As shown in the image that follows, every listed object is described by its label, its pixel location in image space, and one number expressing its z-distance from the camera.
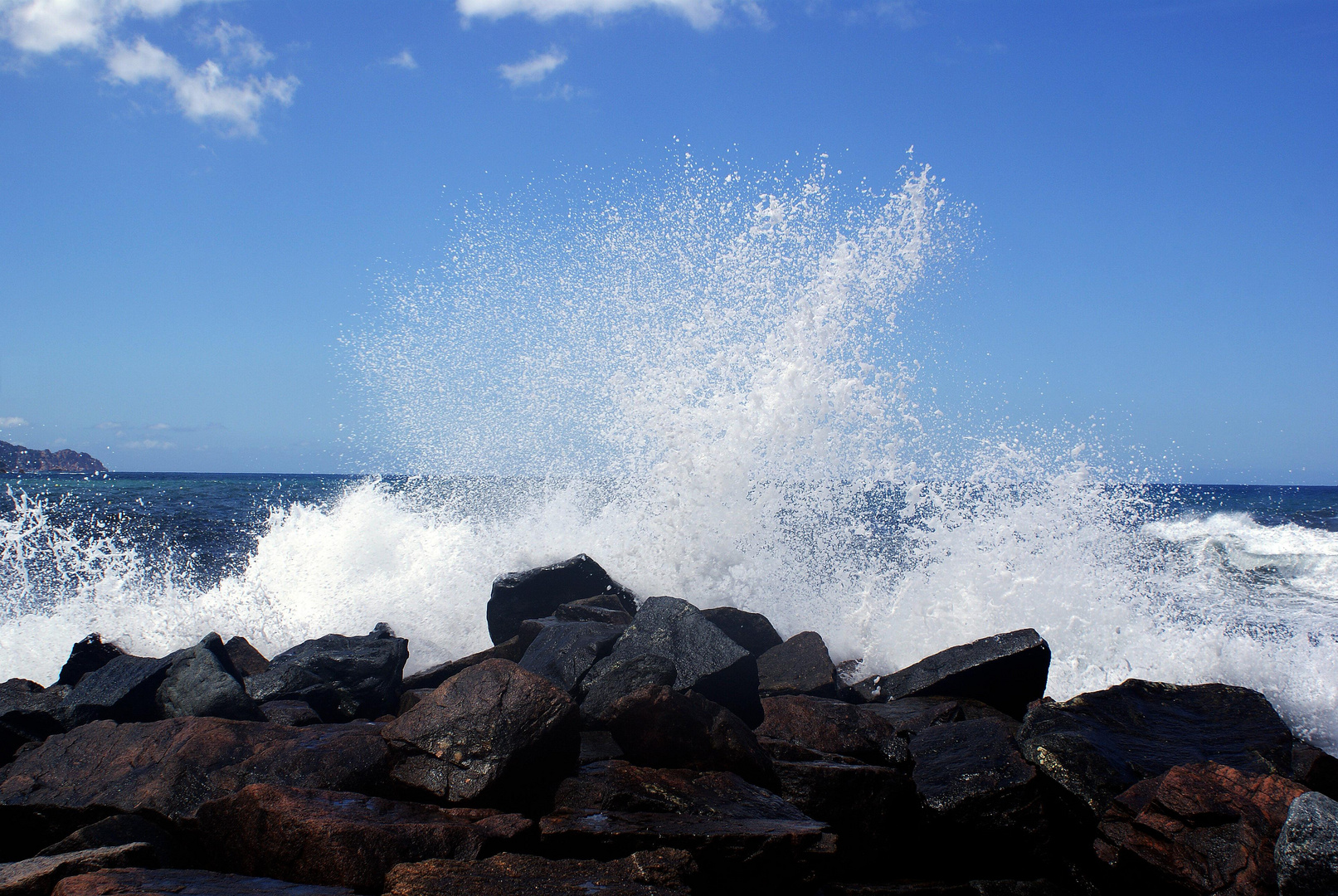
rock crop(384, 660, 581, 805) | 3.27
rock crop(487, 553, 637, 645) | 7.48
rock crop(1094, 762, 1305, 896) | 3.14
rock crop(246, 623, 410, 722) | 5.48
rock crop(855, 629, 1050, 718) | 5.48
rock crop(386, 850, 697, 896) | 2.54
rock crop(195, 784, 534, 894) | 2.80
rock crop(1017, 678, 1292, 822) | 3.85
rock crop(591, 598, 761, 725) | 4.94
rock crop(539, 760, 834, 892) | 2.93
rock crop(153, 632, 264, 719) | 4.91
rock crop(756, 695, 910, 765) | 4.20
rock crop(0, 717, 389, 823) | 3.59
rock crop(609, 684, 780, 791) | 3.59
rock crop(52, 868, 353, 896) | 2.53
